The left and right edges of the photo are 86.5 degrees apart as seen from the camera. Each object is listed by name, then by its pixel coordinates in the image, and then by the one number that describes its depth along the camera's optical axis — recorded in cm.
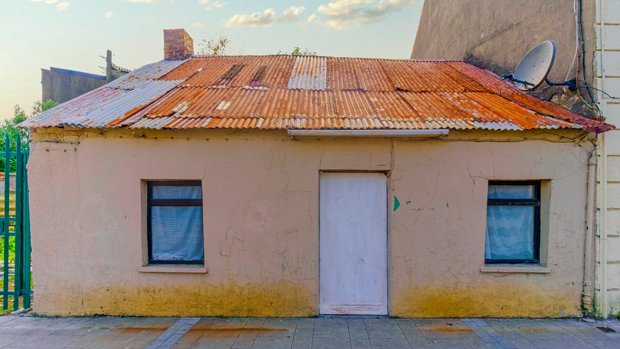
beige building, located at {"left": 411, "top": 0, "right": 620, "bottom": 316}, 516
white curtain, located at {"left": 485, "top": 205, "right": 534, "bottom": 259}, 548
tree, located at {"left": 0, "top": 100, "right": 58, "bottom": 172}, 2644
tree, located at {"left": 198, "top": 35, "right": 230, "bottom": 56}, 1995
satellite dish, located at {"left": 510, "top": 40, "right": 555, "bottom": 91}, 546
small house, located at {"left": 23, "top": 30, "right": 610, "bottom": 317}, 525
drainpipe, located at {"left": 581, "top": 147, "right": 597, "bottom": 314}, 519
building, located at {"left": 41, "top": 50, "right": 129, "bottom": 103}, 1022
